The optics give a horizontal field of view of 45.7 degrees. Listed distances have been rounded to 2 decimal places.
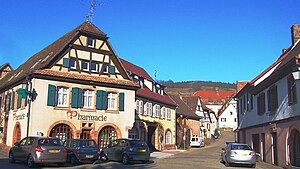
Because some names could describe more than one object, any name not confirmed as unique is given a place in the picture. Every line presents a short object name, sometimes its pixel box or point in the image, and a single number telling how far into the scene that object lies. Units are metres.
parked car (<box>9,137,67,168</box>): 18.19
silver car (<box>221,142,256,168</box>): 21.36
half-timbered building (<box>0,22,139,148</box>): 26.38
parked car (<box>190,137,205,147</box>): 53.19
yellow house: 35.09
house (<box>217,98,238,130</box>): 97.62
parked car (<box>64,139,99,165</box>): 20.72
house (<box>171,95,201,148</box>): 47.19
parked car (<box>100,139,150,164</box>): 22.02
